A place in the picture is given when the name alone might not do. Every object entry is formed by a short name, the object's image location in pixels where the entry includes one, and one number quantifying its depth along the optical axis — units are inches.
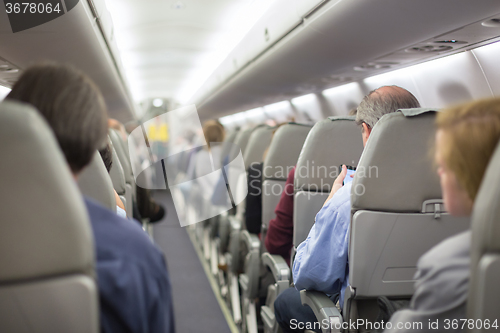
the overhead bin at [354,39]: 87.5
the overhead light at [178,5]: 190.9
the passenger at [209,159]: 199.0
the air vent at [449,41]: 111.7
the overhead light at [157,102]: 681.6
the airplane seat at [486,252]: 37.2
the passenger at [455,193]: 39.1
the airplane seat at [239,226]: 150.7
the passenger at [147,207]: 169.2
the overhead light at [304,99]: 272.6
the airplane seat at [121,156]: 129.8
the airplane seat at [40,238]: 33.5
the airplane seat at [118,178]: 104.7
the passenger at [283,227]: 108.7
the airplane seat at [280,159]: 118.6
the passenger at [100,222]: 37.7
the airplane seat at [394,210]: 65.6
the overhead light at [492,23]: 90.6
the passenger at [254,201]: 141.1
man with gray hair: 74.6
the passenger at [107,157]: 85.2
